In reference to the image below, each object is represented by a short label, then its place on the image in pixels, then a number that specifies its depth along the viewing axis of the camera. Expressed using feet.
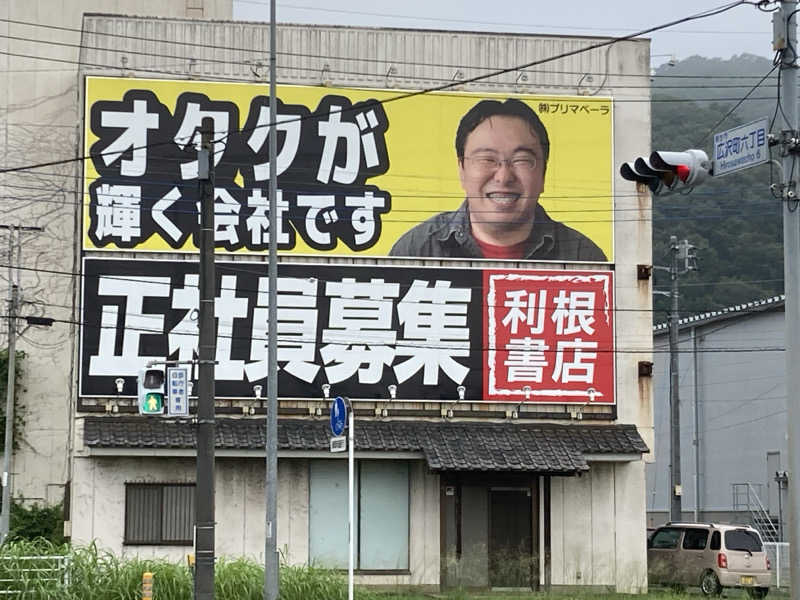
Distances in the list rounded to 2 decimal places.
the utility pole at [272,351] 83.76
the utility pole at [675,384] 143.84
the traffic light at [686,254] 153.58
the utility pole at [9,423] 124.57
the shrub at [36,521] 124.57
